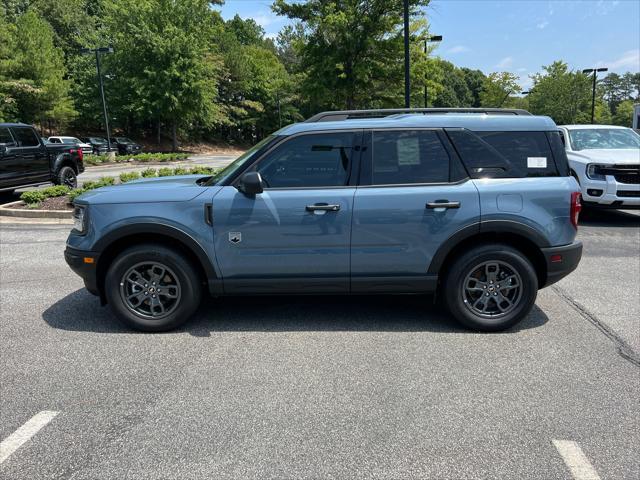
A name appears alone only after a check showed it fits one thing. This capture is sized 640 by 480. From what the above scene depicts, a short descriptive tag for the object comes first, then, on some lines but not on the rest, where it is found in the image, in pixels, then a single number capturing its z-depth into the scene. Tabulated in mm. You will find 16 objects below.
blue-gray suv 4152
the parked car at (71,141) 30869
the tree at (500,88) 49750
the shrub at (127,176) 12558
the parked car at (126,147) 38078
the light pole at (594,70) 39125
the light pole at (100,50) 27125
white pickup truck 9102
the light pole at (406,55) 15477
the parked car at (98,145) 36469
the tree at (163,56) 37156
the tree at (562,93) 48406
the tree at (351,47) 20031
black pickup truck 11648
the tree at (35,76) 34625
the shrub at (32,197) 11148
